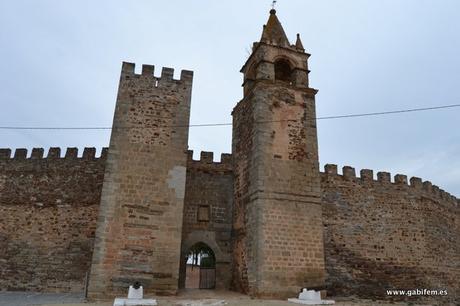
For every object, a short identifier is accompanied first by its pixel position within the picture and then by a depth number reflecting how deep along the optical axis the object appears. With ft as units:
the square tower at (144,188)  33.27
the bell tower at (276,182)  34.32
